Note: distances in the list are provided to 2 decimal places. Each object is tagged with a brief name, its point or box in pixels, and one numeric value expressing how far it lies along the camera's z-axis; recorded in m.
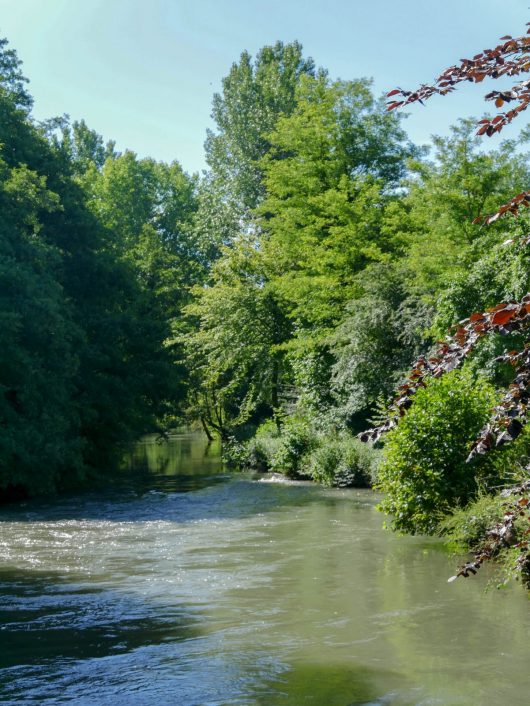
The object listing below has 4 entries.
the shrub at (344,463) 22.64
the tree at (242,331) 33.22
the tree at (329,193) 28.05
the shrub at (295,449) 26.15
